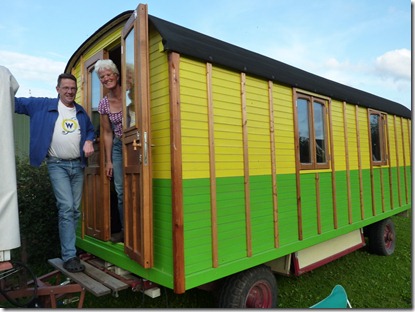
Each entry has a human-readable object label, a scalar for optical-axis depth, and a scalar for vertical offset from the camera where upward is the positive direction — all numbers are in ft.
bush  16.42 -2.09
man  10.83 +0.92
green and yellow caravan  9.46 +0.07
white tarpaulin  7.59 -0.07
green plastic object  11.31 -4.79
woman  11.73 +1.84
